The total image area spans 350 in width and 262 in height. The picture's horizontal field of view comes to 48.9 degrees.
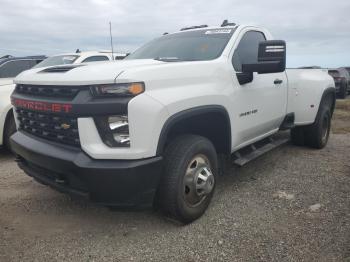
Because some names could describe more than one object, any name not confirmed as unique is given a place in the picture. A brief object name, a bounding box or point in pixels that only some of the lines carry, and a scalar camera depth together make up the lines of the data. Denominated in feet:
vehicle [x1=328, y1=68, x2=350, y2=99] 57.64
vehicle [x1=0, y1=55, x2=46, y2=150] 19.31
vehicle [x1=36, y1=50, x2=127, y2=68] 26.58
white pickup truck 9.45
